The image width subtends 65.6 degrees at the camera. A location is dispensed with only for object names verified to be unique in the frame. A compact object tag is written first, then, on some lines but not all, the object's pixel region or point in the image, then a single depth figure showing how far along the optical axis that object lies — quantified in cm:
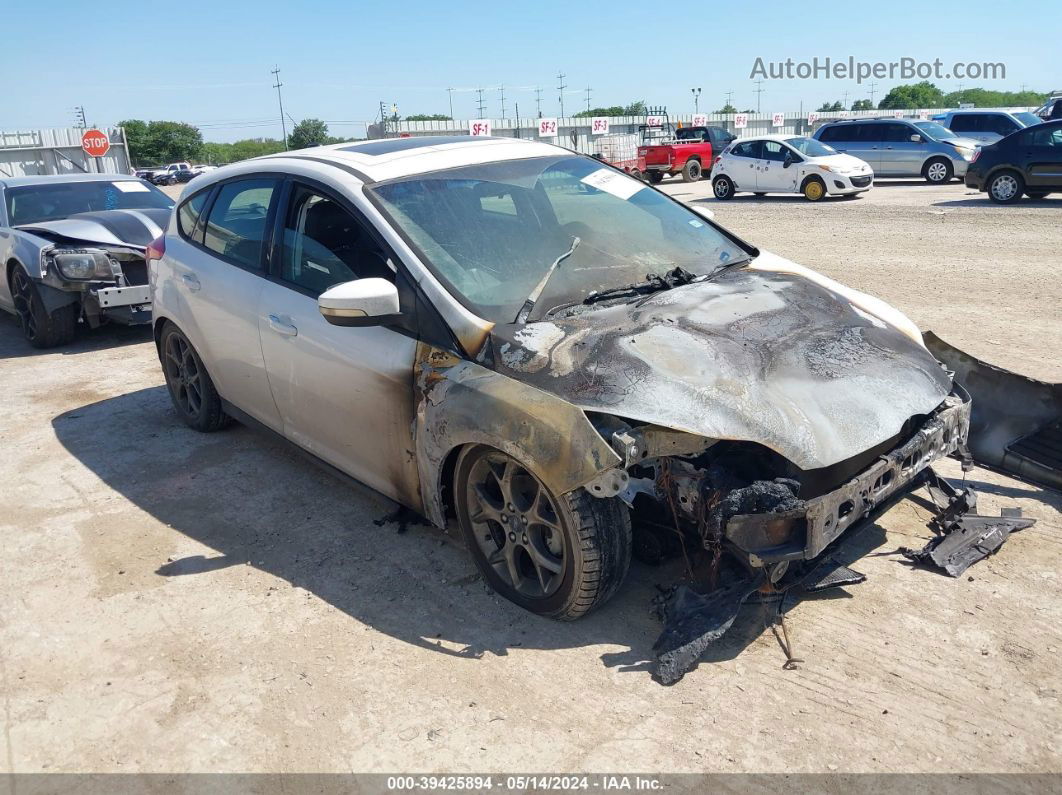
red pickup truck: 2709
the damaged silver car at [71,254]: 805
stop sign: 2634
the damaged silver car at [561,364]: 299
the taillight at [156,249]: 546
